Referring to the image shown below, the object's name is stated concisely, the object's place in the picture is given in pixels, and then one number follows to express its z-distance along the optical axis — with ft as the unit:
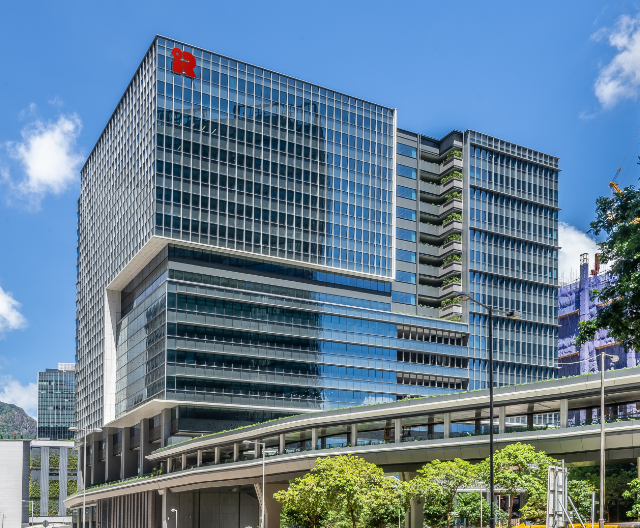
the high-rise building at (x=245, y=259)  359.25
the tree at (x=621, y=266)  75.92
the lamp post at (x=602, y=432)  167.78
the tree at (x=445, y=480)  202.80
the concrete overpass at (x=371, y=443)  192.95
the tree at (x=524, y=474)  181.27
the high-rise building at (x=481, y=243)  451.94
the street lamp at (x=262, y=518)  256.60
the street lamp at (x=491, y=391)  125.70
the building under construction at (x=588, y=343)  604.08
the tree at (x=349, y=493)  212.84
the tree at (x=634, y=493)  177.14
